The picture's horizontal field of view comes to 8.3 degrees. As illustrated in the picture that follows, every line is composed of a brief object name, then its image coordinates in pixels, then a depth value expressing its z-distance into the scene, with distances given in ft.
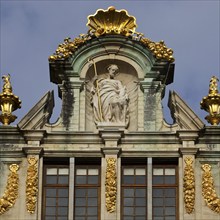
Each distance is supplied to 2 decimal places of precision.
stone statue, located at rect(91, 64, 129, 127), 160.66
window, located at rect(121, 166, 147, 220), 154.71
